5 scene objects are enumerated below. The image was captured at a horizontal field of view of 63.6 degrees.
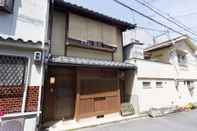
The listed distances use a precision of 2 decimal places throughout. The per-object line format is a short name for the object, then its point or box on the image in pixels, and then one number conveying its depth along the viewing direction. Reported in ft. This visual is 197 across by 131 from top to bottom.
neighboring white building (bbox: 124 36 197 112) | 33.94
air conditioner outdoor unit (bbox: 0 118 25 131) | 16.02
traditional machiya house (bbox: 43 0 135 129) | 25.64
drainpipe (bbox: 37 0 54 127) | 18.46
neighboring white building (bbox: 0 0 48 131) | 16.69
